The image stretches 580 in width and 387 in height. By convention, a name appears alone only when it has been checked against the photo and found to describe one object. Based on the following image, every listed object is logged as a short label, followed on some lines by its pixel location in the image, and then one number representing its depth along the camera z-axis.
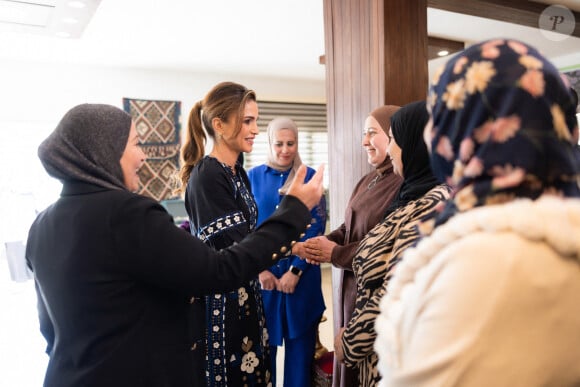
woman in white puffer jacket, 0.50
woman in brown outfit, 1.54
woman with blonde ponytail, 1.37
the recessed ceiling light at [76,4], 2.75
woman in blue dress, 2.10
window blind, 5.96
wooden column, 1.79
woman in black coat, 0.86
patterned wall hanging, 5.12
